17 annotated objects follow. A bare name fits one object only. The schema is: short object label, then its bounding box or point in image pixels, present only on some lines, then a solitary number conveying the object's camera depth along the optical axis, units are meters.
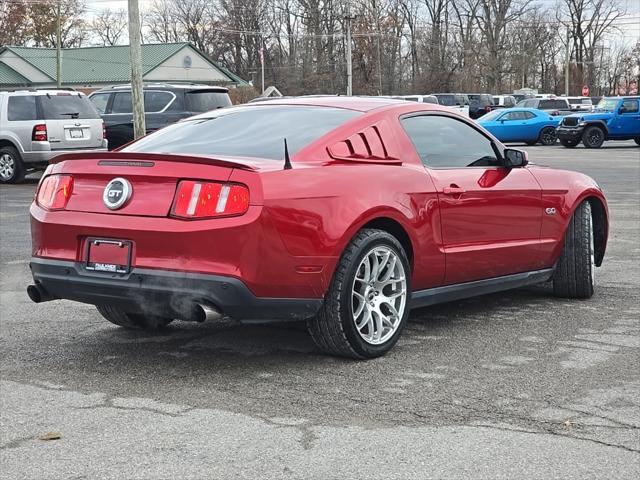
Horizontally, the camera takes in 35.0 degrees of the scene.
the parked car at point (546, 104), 44.51
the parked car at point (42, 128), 19.16
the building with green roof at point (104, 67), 76.88
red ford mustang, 4.99
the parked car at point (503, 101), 56.32
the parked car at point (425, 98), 42.44
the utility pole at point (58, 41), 57.12
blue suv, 33.84
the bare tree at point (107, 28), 98.00
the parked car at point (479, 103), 53.34
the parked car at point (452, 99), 55.97
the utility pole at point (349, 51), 60.72
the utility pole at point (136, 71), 20.52
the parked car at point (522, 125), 37.12
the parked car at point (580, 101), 56.94
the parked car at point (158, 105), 22.14
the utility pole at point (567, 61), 84.44
